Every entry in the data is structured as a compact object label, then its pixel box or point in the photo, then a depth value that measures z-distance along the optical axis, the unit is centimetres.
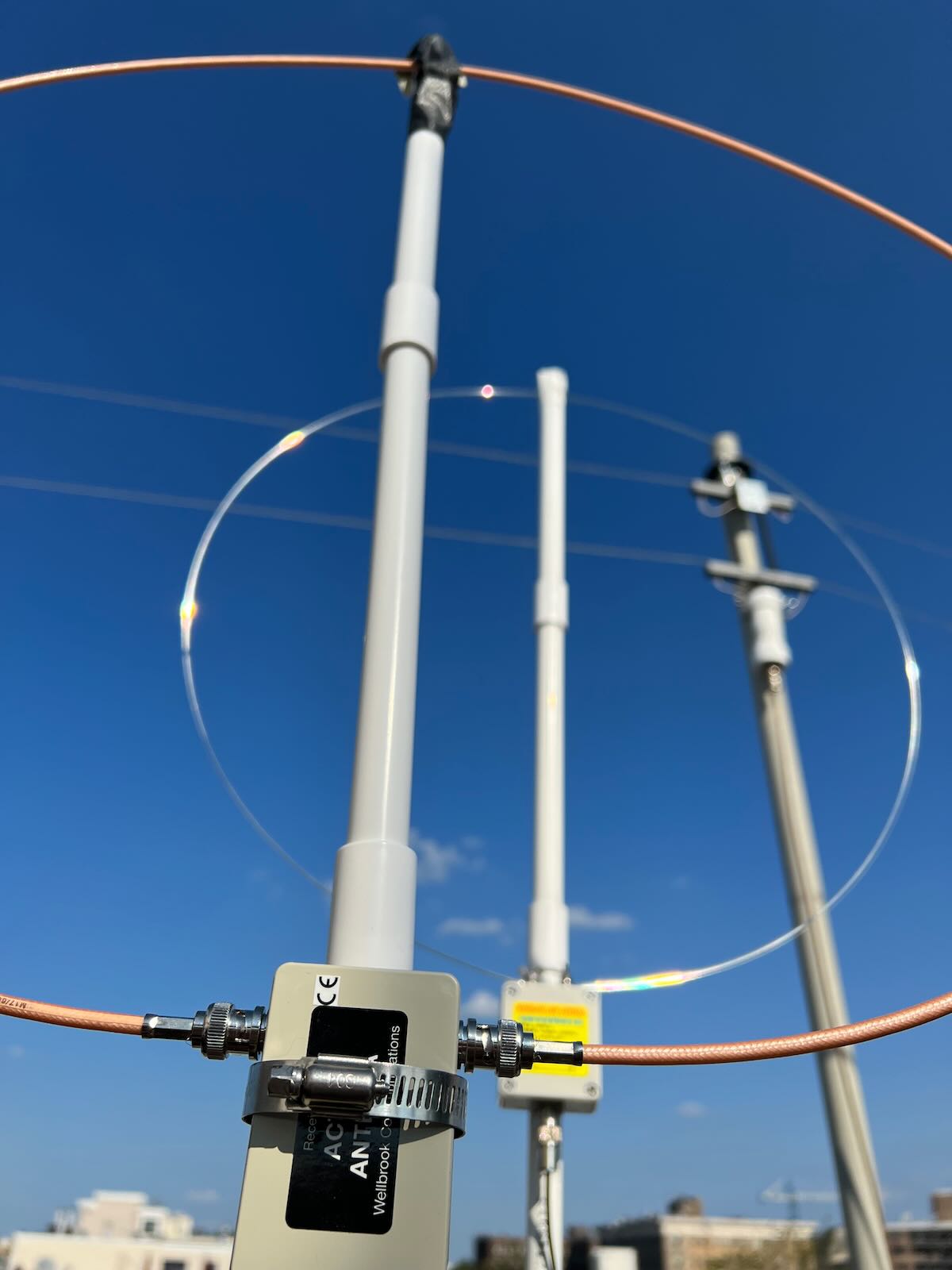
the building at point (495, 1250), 4776
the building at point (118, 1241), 3888
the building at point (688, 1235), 4656
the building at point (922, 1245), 4544
